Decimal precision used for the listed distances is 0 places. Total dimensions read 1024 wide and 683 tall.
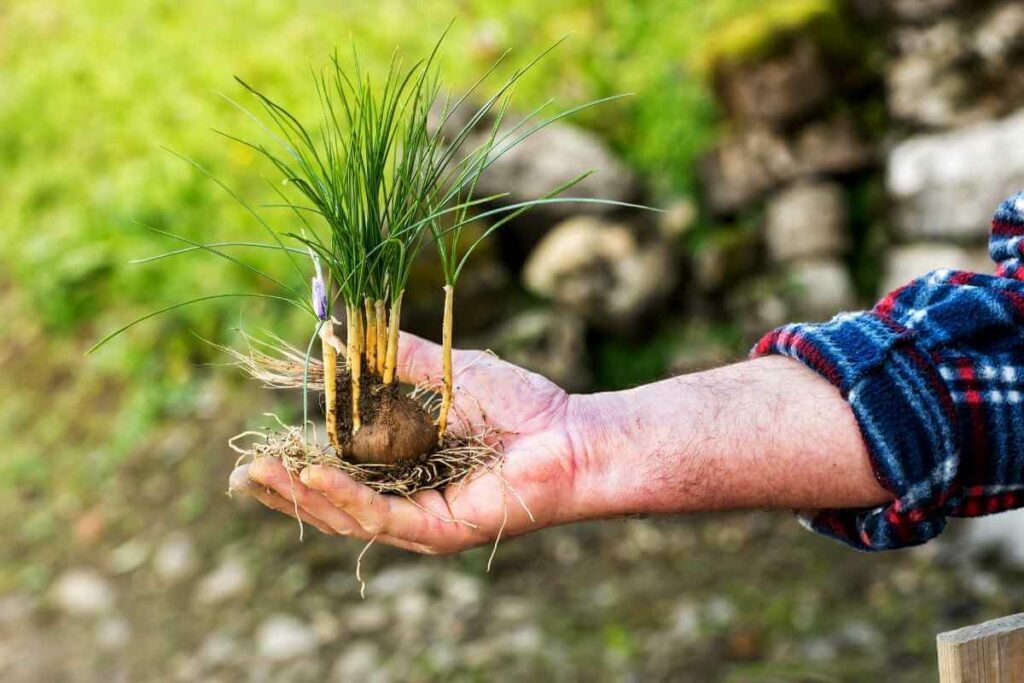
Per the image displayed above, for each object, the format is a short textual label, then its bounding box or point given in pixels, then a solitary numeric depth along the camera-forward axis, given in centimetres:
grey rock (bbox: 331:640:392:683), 351
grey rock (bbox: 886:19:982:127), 405
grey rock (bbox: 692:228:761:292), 454
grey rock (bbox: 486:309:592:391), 442
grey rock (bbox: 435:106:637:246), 469
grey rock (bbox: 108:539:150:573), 419
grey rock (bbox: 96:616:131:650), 385
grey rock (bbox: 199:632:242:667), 367
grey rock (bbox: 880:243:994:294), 392
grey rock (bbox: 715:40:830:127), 443
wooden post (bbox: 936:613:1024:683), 116
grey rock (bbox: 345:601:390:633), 373
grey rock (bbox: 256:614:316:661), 364
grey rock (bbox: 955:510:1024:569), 357
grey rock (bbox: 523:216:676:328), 456
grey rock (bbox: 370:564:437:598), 386
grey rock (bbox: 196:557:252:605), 395
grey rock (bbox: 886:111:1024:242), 384
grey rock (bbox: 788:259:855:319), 435
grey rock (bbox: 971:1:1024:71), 388
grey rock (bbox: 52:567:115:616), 405
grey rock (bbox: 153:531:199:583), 411
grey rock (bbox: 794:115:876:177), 447
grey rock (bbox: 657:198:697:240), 473
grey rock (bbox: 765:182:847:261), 443
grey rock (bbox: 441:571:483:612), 377
